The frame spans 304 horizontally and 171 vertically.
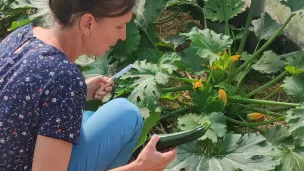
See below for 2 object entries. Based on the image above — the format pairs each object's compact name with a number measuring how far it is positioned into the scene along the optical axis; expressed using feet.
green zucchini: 6.15
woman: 5.02
